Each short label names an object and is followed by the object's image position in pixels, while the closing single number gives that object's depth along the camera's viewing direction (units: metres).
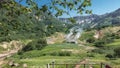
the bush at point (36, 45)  167.00
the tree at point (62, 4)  17.56
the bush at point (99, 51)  137.50
